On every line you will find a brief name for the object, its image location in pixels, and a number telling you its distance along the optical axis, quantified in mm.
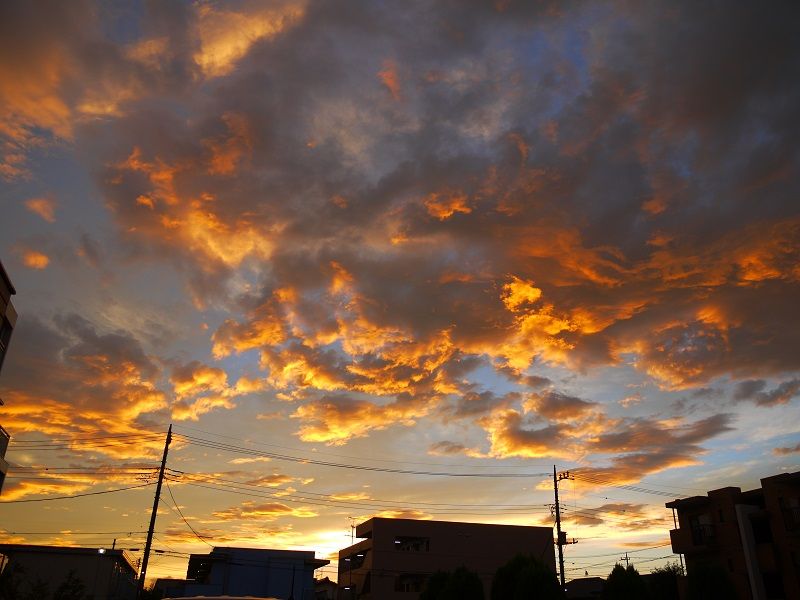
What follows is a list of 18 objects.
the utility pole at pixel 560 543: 46812
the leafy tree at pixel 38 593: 34091
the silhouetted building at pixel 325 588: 108125
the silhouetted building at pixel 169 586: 94500
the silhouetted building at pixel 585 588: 83812
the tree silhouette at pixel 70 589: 34156
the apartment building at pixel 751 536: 39000
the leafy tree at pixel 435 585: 44625
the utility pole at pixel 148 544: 39619
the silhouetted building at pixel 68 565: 51094
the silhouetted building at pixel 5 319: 29531
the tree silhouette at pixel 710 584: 36250
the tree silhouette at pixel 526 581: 34062
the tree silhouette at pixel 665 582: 42938
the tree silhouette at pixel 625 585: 33406
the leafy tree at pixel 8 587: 25950
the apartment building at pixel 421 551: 71000
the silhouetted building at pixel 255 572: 70000
